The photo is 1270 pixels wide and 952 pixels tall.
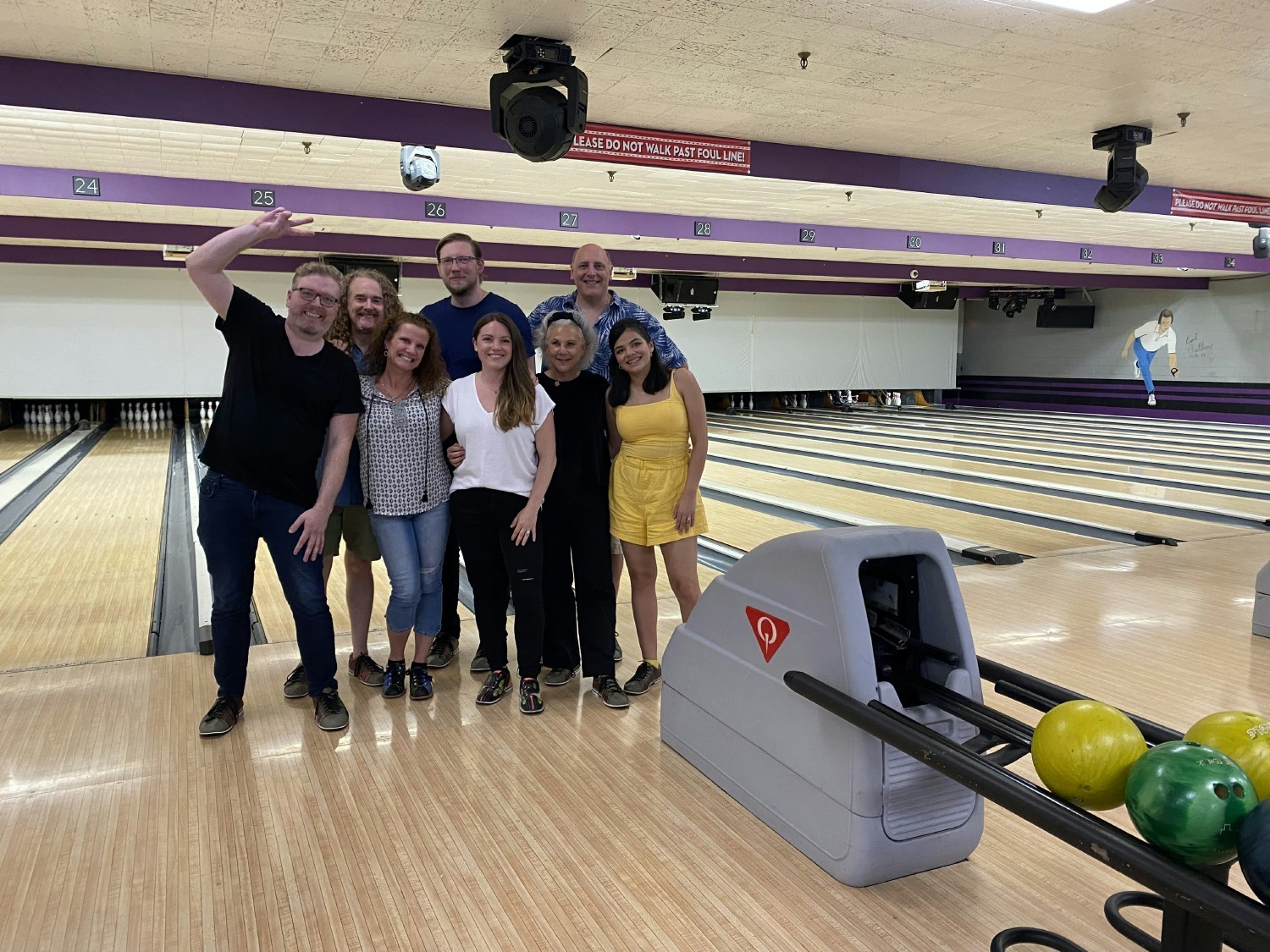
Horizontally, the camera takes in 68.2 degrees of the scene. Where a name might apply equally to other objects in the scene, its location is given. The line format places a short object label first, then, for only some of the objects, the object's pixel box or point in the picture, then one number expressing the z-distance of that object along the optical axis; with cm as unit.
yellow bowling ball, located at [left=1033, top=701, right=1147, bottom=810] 139
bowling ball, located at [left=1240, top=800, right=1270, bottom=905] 114
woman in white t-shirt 255
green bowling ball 120
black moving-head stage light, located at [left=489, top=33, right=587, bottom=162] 372
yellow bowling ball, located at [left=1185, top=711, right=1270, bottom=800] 134
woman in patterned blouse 257
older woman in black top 270
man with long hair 266
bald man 273
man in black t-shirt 231
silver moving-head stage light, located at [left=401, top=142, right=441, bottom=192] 532
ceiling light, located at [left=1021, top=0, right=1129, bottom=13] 331
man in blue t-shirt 273
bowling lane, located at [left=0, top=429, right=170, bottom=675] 334
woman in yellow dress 266
